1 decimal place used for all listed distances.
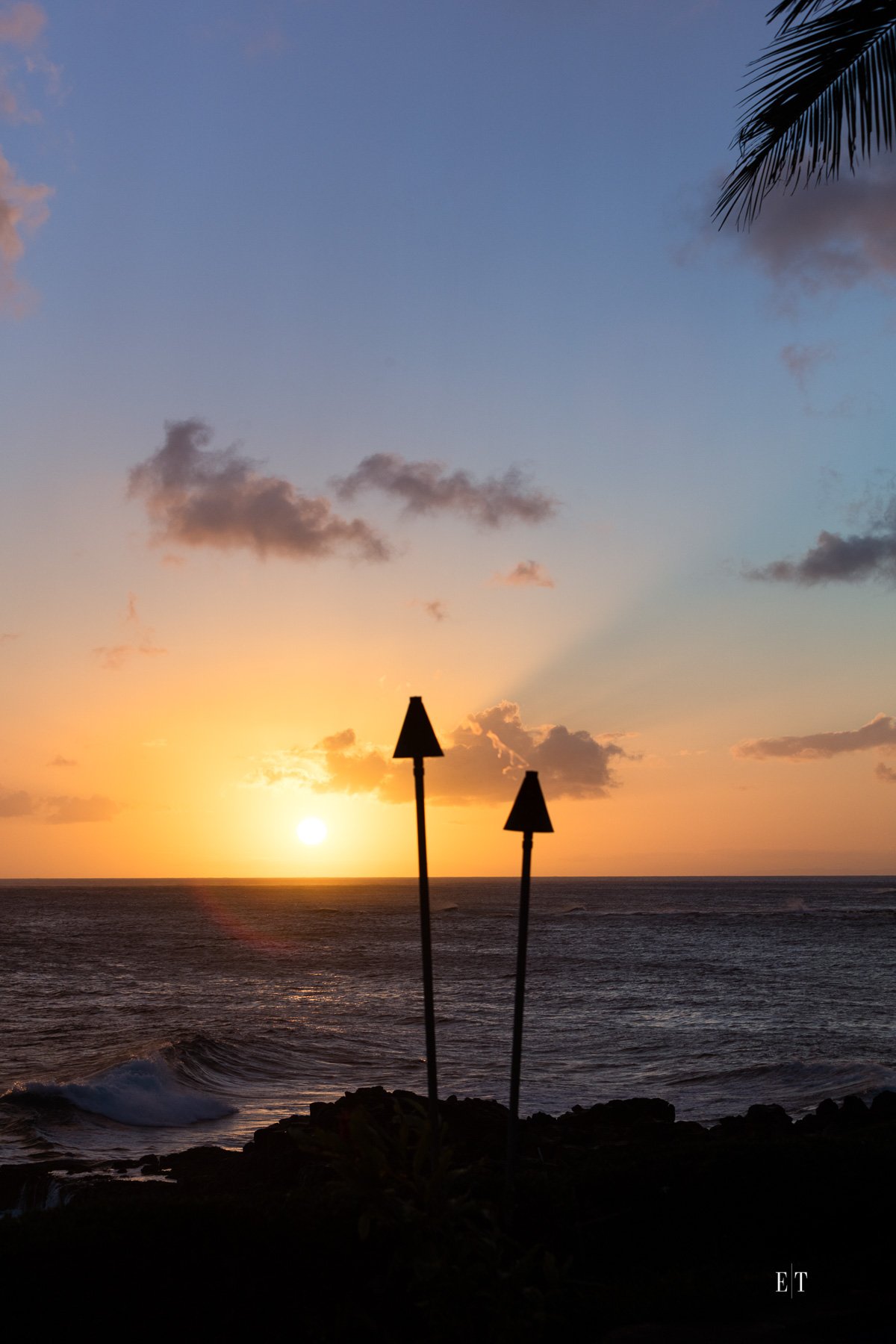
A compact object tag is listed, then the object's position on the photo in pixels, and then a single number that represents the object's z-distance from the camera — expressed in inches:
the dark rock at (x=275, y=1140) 542.9
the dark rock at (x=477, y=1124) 536.7
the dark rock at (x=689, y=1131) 549.2
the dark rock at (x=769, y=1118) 570.9
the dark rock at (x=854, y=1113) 568.7
